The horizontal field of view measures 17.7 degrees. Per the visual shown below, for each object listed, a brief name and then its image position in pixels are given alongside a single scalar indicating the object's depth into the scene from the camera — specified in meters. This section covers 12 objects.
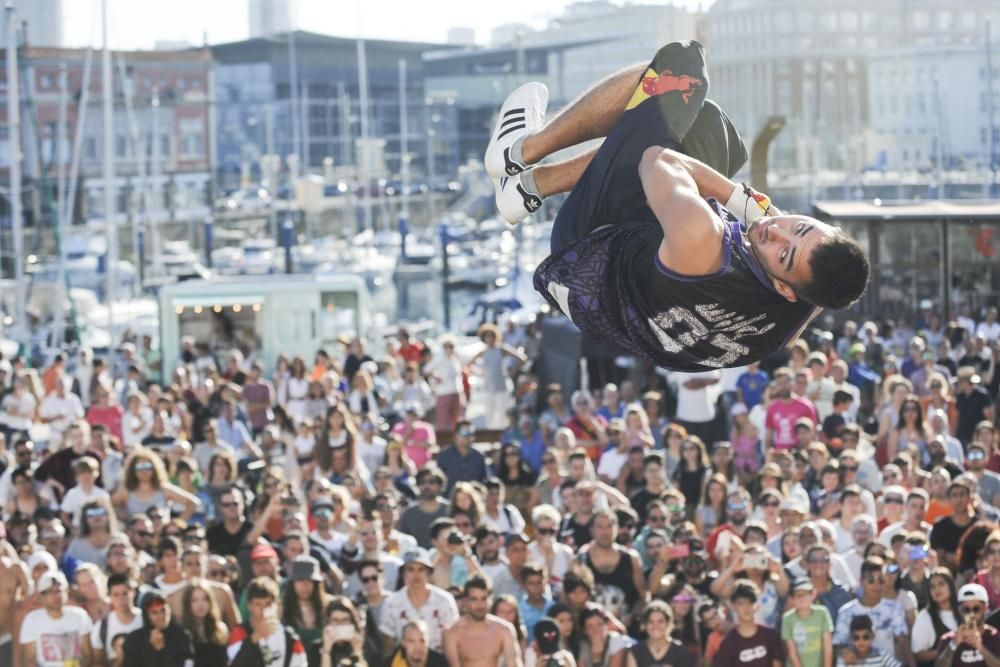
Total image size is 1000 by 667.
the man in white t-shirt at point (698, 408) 25.91
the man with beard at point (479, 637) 16.26
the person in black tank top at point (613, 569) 17.99
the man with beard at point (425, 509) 20.20
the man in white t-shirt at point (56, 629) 17.03
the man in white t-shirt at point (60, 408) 27.19
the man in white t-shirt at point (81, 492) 20.46
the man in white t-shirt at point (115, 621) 16.97
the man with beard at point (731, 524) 18.82
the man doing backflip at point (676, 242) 7.68
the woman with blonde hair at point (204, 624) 16.80
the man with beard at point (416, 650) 16.18
